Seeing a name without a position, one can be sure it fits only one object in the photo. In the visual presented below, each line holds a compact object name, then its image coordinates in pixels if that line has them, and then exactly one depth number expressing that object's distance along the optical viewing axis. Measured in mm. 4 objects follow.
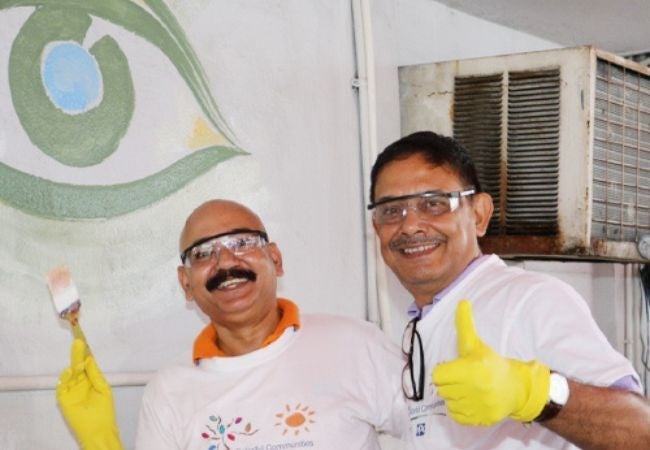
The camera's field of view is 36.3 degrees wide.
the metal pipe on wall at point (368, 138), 2738
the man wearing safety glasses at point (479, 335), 1369
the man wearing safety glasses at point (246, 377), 1908
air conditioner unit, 2746
